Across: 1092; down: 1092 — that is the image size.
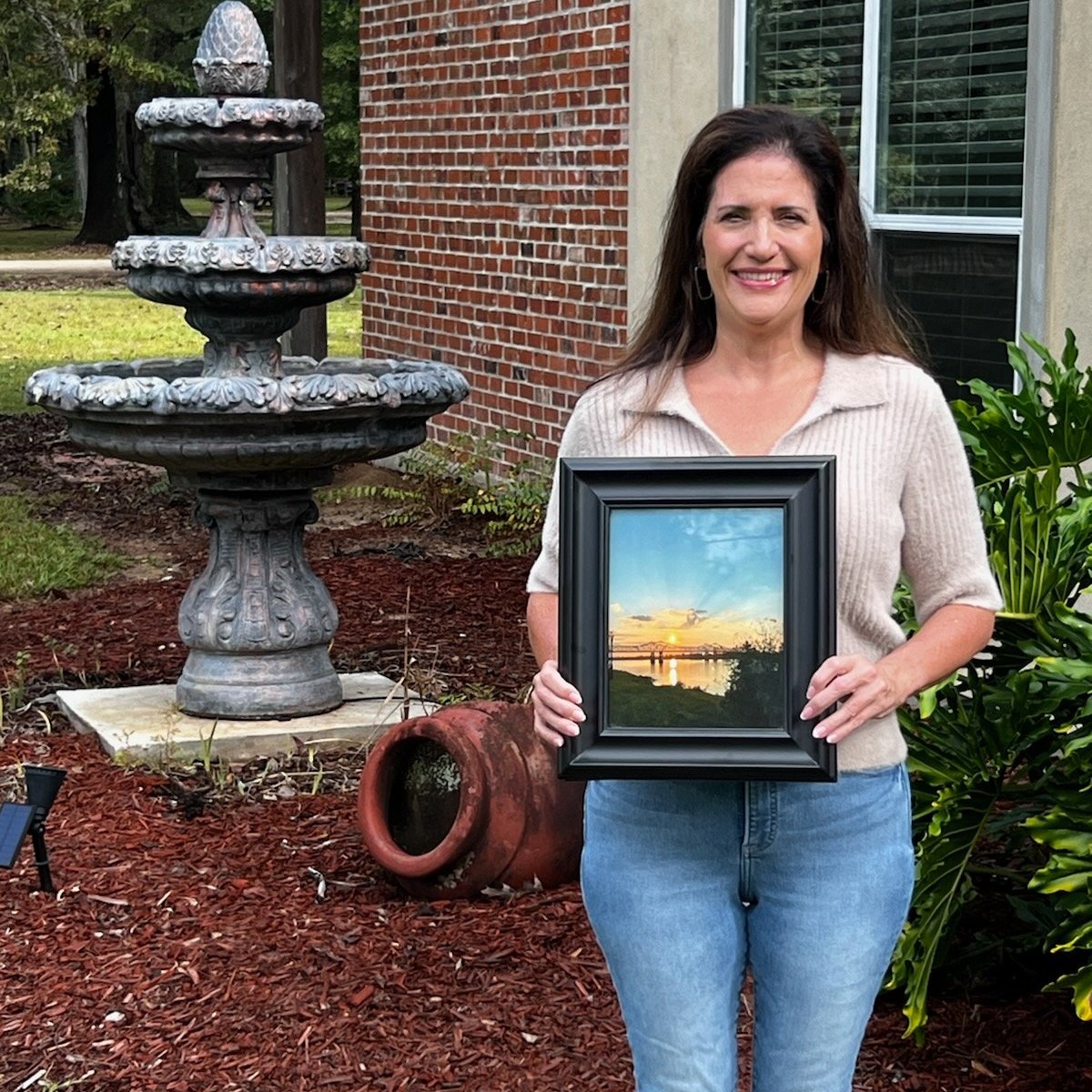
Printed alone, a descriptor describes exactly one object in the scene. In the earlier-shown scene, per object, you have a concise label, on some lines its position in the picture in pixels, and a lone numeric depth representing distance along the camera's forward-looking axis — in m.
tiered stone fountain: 6.08
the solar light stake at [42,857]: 5.02
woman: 2.61
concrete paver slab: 6.30
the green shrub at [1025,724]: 3.65
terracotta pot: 4.89
